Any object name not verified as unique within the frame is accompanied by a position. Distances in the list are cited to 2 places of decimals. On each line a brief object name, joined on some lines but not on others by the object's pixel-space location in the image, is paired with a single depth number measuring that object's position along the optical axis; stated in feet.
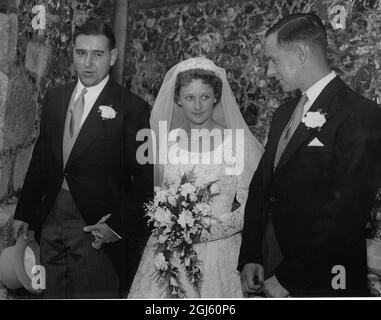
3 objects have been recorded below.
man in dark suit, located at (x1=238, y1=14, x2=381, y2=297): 10.63
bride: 11.28
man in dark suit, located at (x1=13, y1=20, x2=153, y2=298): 11.65
